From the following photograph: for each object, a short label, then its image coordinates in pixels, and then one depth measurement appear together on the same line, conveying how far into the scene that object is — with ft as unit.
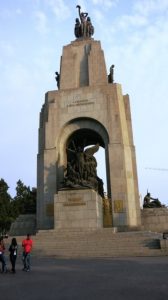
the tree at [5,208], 149.59
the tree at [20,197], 154.81
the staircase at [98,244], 51.70
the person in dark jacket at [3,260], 35.17
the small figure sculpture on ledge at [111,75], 94.12
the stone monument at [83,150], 70.18
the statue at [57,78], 97.41
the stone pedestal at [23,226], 81.61
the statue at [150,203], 84.38
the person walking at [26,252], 36.14
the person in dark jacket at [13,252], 35.15
